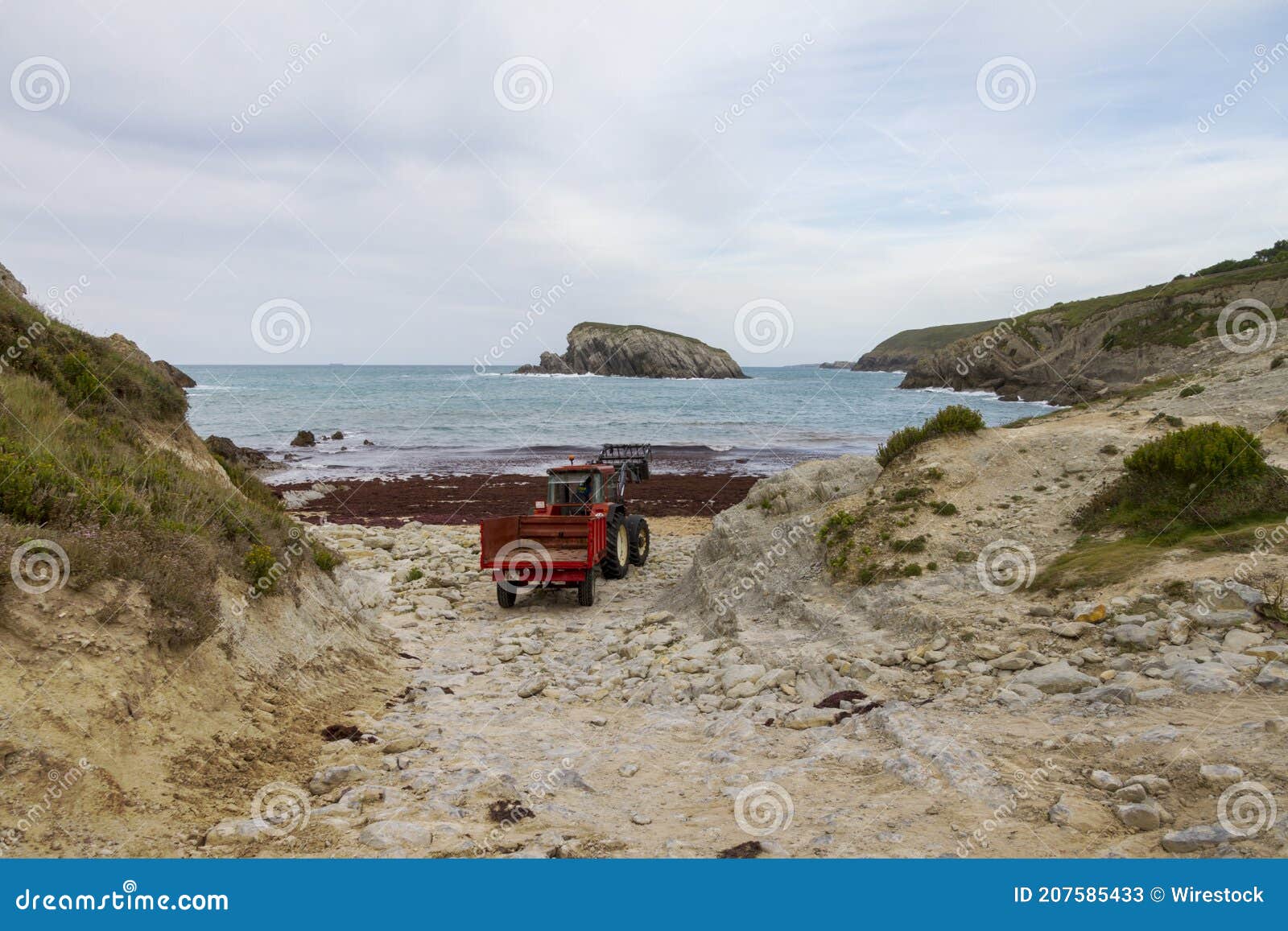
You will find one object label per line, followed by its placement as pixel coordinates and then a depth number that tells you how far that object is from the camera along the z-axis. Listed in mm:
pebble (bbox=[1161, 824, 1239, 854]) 4453
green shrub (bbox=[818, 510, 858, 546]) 12125
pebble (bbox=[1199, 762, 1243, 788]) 5047
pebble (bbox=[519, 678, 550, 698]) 9883
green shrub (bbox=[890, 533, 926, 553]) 10984
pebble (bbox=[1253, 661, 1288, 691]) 6246
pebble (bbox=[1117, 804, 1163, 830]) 4836
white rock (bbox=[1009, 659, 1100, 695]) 7133
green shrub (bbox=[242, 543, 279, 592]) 8953
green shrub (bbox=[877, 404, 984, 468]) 13789
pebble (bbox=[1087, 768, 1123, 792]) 5348
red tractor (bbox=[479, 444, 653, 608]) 14156
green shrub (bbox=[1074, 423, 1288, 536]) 9484
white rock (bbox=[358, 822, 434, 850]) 5324
